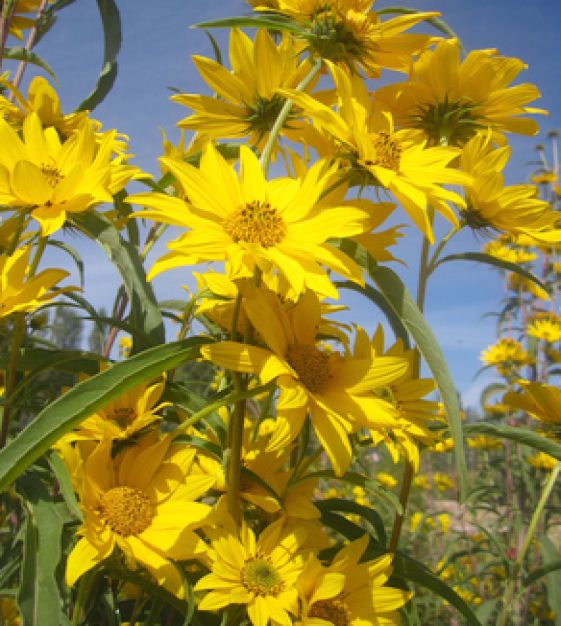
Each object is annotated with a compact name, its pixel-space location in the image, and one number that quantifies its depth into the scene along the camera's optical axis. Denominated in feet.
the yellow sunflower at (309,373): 0.77
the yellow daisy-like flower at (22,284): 0.94
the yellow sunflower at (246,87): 0.95
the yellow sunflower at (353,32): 0.89
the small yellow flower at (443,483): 12.43
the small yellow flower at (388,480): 10.77
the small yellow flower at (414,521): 10.54
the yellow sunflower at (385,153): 0.82
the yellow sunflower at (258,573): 0.82
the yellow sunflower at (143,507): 0.80
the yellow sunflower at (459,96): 1.01
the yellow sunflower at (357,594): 0.90
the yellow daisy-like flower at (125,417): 0.85
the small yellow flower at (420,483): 11.18
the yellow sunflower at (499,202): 0.99
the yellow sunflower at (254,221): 0.76
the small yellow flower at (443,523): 10.87
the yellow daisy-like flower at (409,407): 0.97
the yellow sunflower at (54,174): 0.96
